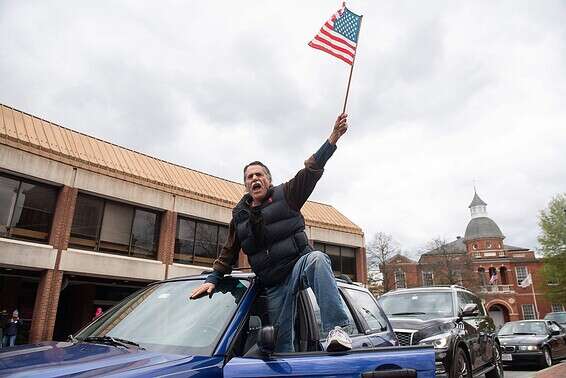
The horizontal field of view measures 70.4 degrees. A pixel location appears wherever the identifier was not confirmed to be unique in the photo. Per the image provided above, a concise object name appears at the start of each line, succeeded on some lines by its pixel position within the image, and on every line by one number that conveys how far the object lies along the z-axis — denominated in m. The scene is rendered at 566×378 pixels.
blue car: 2.02
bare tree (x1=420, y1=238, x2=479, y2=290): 47.59
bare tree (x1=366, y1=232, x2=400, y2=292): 46.69
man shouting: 2.86
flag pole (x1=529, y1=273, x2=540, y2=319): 54.87
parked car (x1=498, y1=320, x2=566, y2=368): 11.42
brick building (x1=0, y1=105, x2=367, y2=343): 15.98
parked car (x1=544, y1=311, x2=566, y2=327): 20.56
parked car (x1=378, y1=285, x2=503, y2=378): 5.89
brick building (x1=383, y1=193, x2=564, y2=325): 48.34
